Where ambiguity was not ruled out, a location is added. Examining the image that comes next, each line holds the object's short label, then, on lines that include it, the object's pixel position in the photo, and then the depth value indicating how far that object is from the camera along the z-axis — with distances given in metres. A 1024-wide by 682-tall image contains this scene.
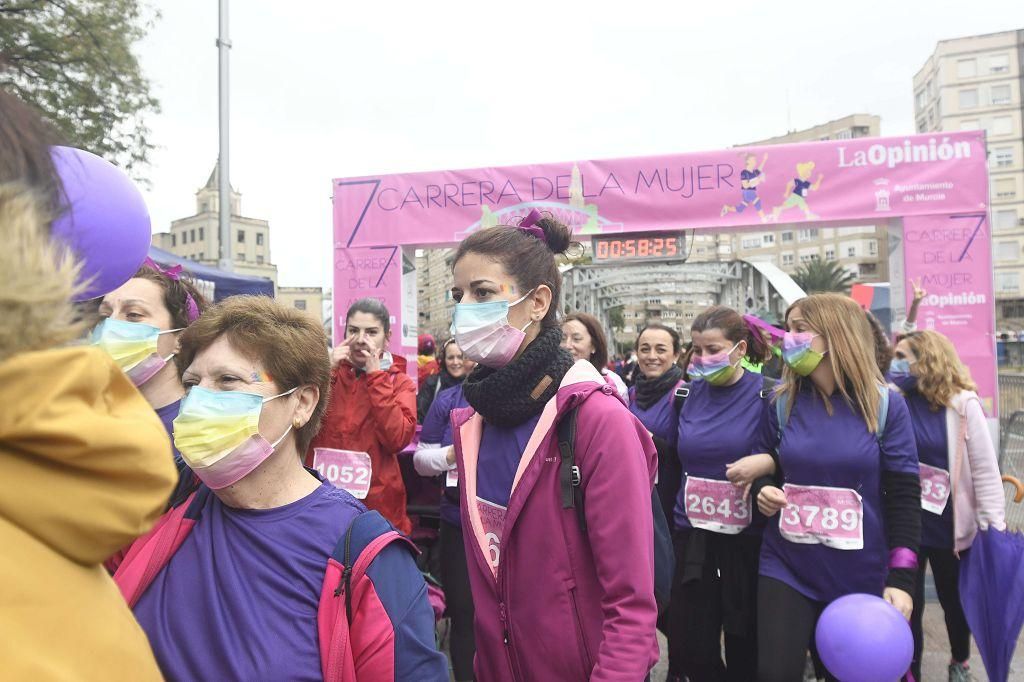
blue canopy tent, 6.79
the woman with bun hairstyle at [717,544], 3.65
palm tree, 53.34
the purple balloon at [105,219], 1.15
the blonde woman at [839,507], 3.00
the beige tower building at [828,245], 77.00
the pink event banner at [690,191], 7.18
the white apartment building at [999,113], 63.91
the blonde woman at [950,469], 3.76
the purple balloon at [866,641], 2.69
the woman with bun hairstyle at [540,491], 1.88
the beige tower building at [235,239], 91.62
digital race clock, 7.91
